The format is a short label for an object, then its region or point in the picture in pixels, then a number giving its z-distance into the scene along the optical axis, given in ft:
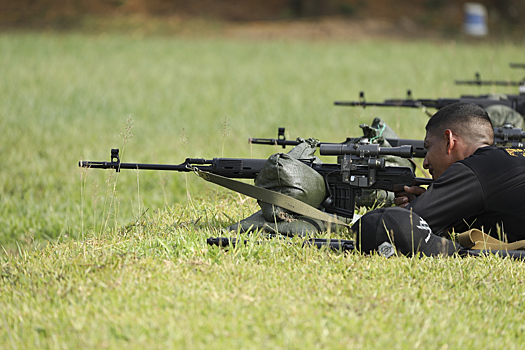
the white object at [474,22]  217.56
